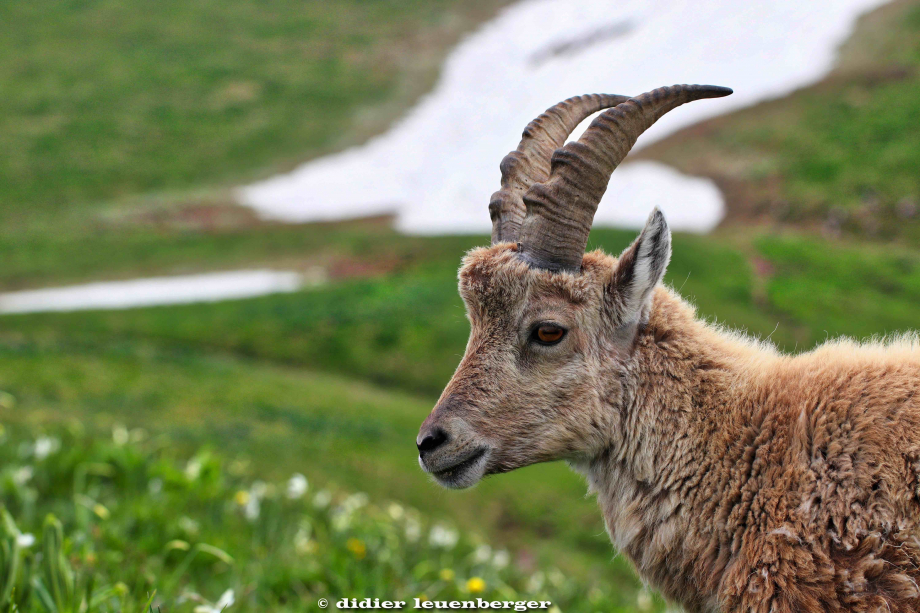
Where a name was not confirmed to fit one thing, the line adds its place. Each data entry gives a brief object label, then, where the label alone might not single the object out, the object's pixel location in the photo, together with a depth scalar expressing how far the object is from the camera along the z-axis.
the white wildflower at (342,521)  20.37
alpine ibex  9.98
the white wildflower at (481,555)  20.23
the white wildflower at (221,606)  10.78
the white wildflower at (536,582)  19.36
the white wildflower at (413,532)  20.95
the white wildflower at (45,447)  20.50
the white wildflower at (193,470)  21.01
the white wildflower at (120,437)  23.22
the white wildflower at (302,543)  18.00
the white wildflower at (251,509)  19.80
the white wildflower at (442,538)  21.11
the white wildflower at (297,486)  19.06
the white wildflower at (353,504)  21.86
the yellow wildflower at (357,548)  18.00
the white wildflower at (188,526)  17.10
